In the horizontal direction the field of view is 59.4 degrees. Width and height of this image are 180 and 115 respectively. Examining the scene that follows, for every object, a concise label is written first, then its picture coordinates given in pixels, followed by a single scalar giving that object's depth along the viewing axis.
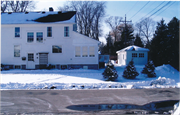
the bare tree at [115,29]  52.99
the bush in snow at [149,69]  15.09
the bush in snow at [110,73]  13.11
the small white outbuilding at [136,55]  27.36
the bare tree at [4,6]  37.55
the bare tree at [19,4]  39.33
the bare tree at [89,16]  40.53
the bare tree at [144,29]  53.53
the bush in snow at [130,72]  14.10
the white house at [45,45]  22.03
